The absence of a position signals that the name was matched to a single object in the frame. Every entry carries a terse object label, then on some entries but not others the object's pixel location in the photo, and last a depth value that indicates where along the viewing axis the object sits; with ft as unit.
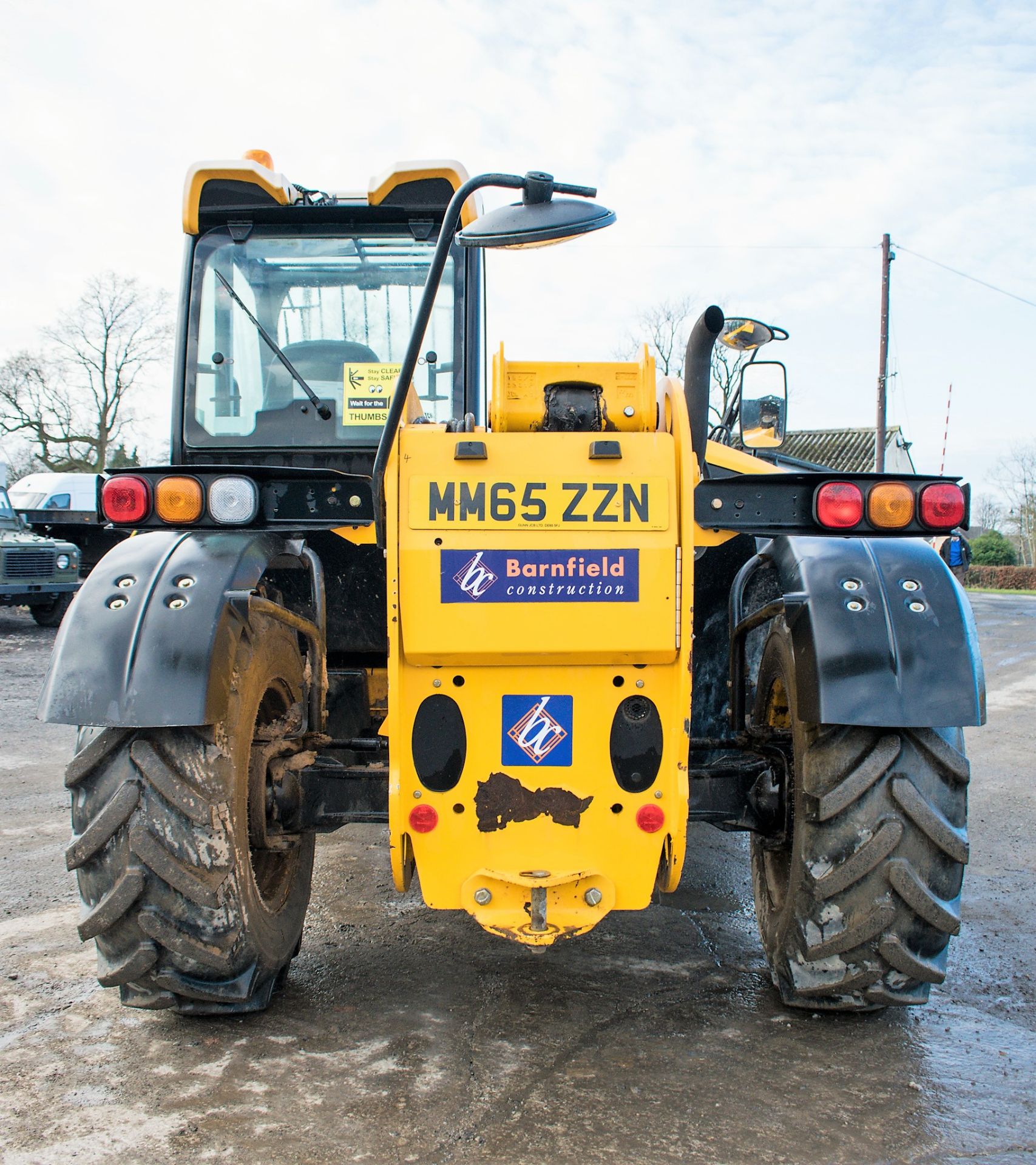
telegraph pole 80.89
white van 56.29
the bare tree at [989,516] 210.79
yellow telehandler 7.92
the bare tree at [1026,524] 176.35
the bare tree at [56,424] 134.92
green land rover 46.83
